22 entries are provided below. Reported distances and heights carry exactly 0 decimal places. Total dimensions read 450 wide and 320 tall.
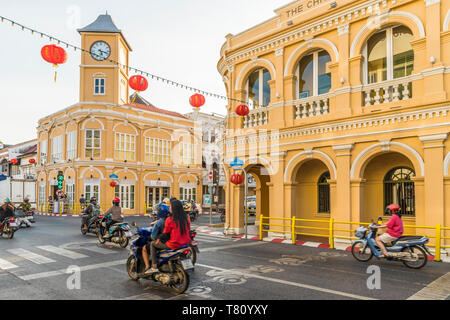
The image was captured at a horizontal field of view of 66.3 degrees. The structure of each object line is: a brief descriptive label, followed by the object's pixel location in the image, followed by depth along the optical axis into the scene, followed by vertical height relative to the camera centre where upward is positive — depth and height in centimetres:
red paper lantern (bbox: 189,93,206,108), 1336 +288
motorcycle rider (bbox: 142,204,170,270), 689 -111
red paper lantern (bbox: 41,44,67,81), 988 +350
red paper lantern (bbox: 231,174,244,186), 1499 -21
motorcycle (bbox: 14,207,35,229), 1789 -229
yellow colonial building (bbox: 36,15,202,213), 2933 +291
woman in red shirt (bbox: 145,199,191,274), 667 -113
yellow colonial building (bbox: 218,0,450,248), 1051 +235
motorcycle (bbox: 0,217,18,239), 1366 -206
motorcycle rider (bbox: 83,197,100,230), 1535 -174
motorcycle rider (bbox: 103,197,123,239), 1224 -145
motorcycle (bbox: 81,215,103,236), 1384 -218
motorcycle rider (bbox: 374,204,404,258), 910 -146
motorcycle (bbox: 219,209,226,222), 2320 -293
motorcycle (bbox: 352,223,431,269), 884 -202
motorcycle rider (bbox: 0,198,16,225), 1399 -146
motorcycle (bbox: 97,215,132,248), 1165 -205
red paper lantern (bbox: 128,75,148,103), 1223 +327
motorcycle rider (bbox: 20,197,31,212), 1866 -170
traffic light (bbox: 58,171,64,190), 2710 -39
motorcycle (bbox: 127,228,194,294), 655 -184
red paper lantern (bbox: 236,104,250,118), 1438 +269
